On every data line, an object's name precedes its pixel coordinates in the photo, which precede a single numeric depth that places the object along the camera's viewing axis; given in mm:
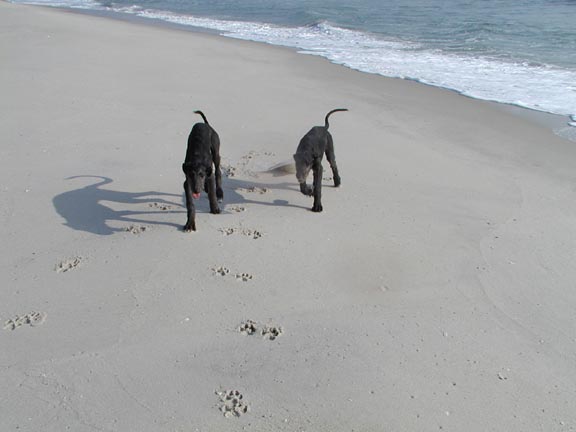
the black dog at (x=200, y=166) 5316
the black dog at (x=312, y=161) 5898
